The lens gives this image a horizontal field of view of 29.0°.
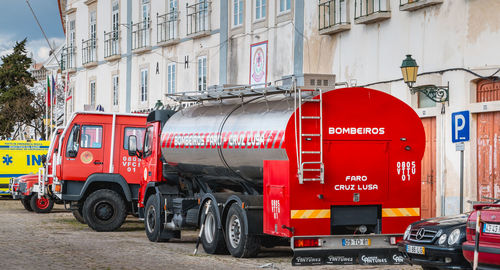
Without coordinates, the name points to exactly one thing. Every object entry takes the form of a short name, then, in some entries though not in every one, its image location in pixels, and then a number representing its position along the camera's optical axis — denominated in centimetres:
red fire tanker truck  1471
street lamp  2131
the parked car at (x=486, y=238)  1138
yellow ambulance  3856
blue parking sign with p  1856
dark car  1282
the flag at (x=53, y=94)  5178
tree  7300
